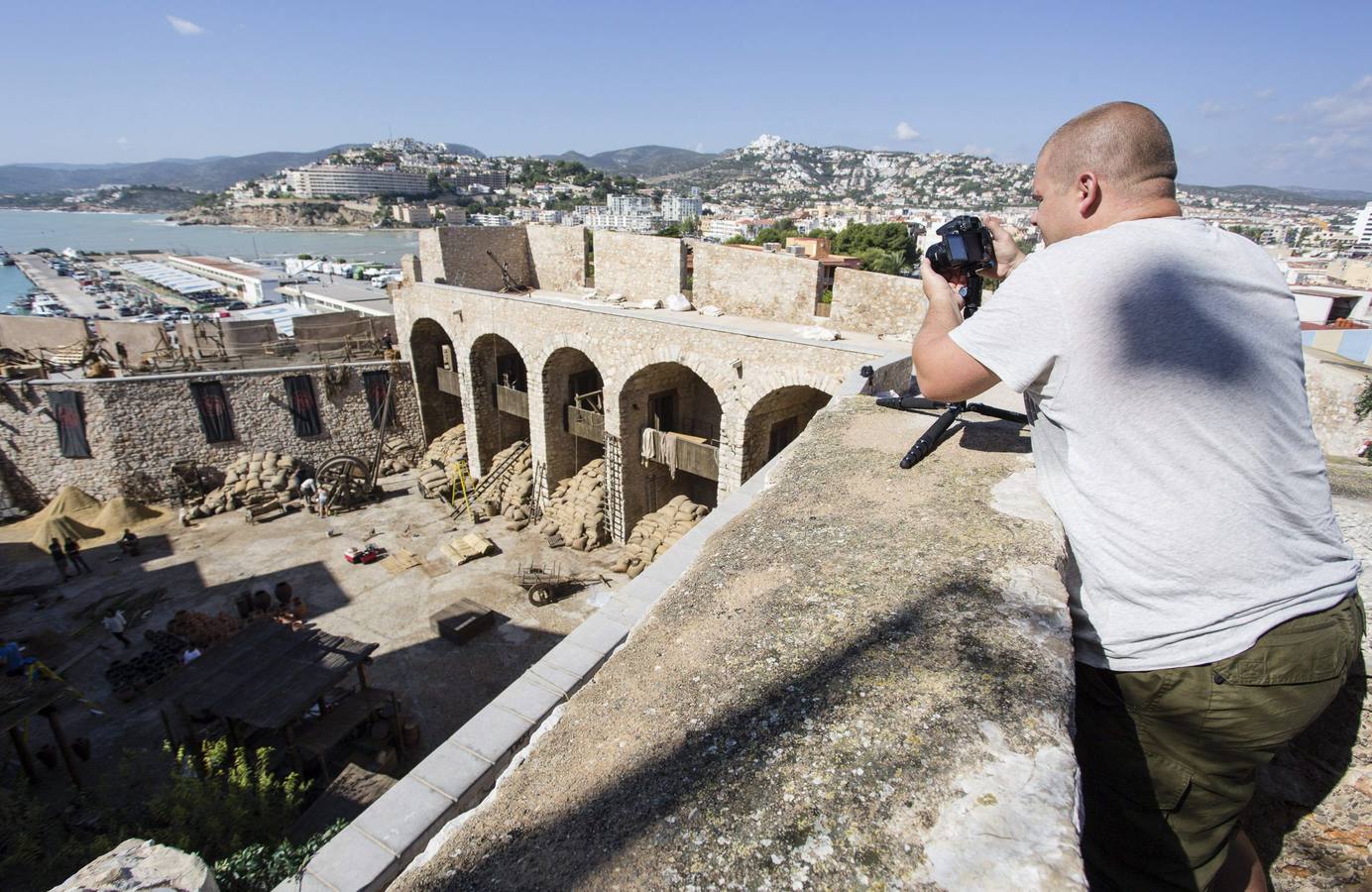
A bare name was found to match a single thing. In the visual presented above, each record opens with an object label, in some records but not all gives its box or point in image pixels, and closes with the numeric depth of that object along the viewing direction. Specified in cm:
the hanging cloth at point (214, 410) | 1686
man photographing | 157
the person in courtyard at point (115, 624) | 1175
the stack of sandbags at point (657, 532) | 1331
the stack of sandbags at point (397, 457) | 1919
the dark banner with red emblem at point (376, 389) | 1870
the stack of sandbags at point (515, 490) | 1584
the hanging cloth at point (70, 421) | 1577
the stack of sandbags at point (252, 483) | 1670
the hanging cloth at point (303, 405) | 1769
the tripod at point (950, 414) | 369
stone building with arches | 1127
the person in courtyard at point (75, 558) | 1409
